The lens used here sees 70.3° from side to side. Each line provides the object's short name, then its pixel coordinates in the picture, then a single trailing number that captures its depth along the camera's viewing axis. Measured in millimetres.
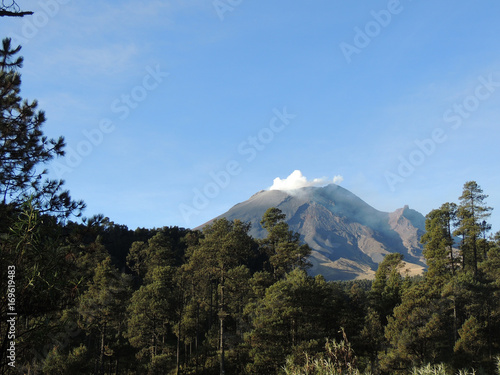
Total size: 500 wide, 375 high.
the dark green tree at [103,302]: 28736
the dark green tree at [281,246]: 42062
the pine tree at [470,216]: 40906
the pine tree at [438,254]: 36375
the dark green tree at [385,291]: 40375
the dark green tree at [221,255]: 32969
